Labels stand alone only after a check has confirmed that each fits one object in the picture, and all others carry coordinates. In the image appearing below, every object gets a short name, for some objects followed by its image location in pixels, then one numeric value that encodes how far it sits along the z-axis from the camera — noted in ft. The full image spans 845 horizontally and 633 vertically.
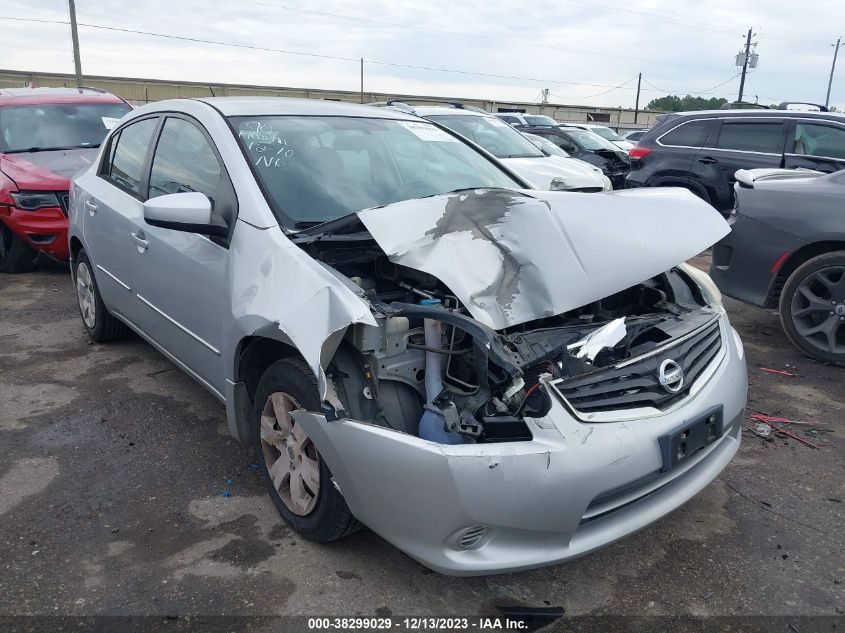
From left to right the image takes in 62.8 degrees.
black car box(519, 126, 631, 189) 41.56
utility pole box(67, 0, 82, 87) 80.74
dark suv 26.35
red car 22.59
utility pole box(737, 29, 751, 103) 158.20
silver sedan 7.26
